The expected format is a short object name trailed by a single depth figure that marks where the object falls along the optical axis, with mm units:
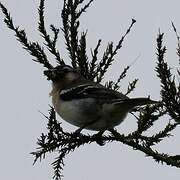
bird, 10362
